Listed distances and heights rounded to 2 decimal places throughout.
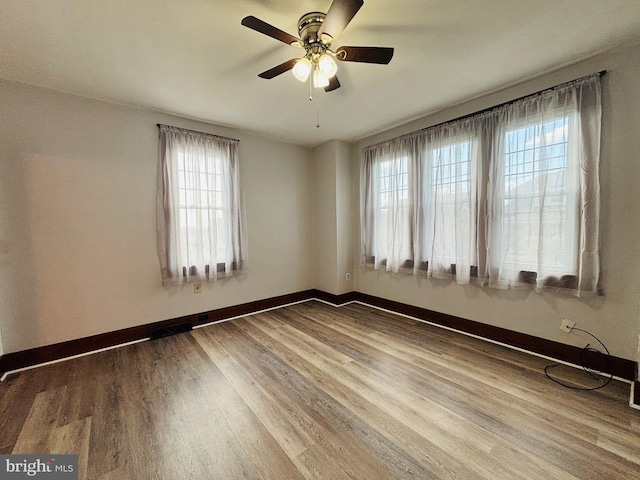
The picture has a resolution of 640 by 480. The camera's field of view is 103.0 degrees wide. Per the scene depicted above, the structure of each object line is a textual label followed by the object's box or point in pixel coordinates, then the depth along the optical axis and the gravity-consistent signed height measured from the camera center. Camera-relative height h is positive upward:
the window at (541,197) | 2.18 +0.25
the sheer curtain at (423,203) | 2.83 +0.29
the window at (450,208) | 2.81 +0.21
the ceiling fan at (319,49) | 1.43 +1.12
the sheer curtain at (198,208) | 2.96 +0.25
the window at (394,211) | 3.41 +0.22
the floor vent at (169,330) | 2.91 -1.20
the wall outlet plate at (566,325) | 2.23 -0.89
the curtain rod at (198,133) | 2.95 +1.19
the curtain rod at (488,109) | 2.13 +1.21
